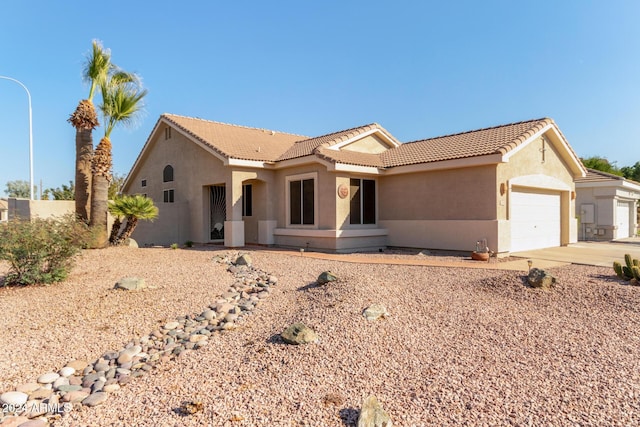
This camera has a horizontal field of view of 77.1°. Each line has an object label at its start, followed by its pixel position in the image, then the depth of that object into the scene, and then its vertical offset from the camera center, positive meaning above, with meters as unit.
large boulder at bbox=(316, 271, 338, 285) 9.23 -1.58
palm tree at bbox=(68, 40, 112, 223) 15.90 +3.51
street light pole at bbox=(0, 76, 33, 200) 23.98 +3.91
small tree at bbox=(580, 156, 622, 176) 41.72 +4.62
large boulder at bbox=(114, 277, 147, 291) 9.22 -1.70
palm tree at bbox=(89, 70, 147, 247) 16.19 +2.92
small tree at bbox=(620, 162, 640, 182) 48.24 +4.38
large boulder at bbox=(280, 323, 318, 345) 6.18 -1.96
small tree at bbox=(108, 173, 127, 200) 38.34 +2.86
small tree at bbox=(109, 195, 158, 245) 15.84 -0.05
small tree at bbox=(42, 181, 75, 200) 33.91 +1.67
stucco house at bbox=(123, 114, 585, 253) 14.57 +0.78
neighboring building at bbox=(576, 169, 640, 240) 22.34 +0.21
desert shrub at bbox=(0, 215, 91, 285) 9.19 -0.92
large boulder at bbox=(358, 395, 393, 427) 4.04 -2.12
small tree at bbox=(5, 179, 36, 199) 74.12 +4.42
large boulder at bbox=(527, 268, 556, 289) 8.41 -1.51
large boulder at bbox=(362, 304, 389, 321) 7.06 -1.84
